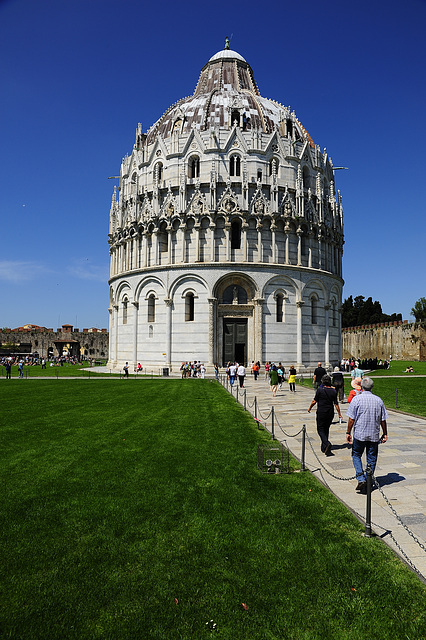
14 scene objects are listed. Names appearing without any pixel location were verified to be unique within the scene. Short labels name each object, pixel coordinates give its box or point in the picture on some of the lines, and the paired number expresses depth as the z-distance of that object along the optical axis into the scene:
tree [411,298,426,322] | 84.35
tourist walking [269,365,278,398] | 25.14
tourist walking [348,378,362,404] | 13.27
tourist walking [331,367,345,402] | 20.06
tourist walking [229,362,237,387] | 30.06
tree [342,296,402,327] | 103.44
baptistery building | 42.69
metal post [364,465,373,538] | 6.81
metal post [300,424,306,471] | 10.34
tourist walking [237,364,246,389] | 29.14
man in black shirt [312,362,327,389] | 20.70
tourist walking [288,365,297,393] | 27.73
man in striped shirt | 8.79
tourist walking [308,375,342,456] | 11.98
